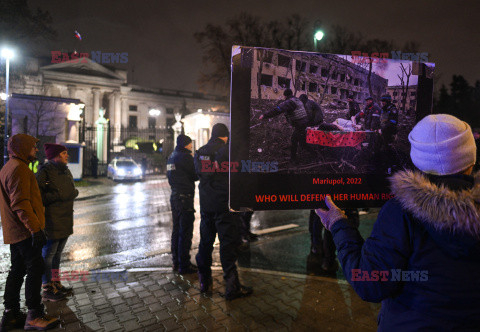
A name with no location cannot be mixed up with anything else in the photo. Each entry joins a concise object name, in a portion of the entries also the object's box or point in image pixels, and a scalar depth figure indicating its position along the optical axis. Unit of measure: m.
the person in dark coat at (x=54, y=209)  4.28
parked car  22.70
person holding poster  1.40
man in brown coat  3.53
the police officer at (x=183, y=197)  5.15
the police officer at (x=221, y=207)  4.25
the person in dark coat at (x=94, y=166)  24.48
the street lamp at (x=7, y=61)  16.13
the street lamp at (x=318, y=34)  13.91
